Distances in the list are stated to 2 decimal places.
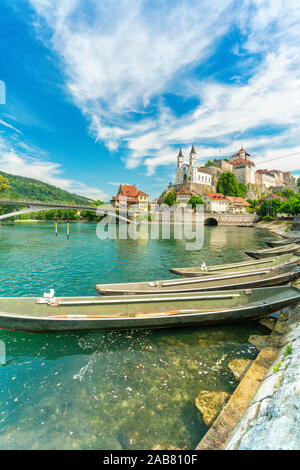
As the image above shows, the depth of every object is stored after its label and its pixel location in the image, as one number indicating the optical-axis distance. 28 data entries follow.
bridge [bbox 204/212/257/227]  90.88
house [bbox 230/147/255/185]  124.25
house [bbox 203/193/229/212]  102.38
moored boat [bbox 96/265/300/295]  10.06
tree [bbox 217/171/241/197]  115.00
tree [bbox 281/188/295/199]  113.15
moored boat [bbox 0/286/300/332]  7.62
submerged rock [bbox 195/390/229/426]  4.79
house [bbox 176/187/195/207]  106.19
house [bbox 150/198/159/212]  110.31
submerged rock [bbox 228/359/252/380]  6.08
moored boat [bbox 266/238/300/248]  28.25
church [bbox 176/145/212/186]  117.06
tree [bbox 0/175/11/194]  66.25
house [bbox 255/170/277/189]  130.88
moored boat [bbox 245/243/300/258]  20.80
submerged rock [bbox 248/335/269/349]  7.46
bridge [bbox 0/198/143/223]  46.05
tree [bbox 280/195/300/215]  52.89
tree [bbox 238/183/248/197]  117.79
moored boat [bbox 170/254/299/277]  13.82
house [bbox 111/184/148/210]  108.88
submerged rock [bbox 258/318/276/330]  8.80
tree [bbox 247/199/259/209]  109.18
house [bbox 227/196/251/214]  105.12
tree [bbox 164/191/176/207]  105.56
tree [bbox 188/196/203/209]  100.41
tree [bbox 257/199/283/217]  80.69
